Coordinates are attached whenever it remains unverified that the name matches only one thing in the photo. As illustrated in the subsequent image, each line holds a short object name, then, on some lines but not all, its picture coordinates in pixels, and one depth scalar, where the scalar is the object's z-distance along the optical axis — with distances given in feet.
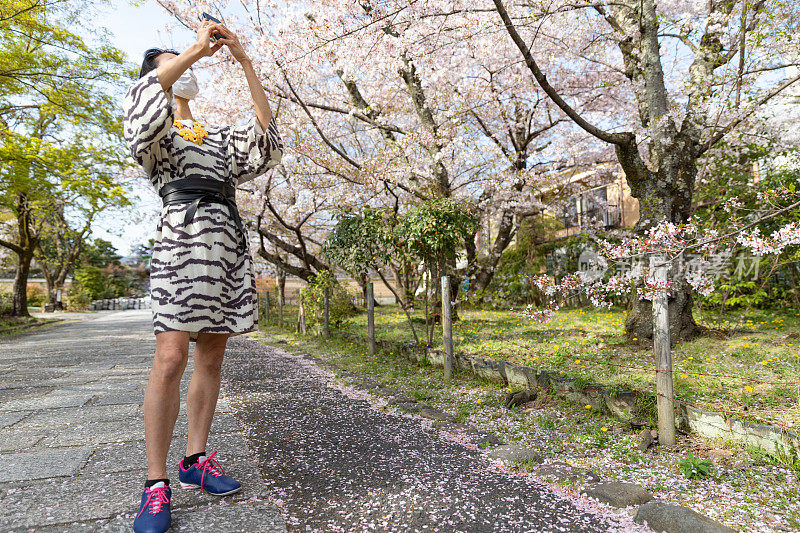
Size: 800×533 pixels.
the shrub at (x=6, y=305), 46.37
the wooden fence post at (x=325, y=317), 25.93
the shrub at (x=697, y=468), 6.59
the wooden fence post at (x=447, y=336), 14.03
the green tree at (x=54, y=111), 27.53
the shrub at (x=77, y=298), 78.43
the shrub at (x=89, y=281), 84.48
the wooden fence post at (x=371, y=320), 19.95
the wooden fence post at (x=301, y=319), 29.86
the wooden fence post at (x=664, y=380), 7.73
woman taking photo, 5.40
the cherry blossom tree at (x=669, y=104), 15.15
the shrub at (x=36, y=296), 85.97
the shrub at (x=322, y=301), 27.30
